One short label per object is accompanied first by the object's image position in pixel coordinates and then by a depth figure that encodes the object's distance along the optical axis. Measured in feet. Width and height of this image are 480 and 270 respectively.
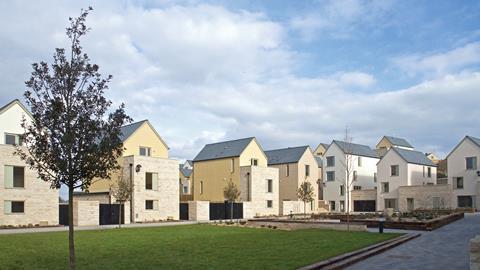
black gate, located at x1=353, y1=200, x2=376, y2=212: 219.00
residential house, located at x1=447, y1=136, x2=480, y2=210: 190.70
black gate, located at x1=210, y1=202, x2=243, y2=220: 156.87
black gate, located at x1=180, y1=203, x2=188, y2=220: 156.35
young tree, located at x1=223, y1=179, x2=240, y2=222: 147.40
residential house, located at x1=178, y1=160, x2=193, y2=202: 257.34
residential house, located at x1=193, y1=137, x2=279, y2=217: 179.42
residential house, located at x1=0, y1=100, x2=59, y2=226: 111.75
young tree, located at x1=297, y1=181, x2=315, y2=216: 163.22
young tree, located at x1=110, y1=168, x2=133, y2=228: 111.75
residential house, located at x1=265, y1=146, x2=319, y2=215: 212.02
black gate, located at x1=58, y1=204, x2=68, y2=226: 125.80
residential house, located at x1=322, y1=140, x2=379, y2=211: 224.12
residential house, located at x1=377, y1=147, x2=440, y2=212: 192.03
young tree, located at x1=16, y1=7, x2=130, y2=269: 31.17
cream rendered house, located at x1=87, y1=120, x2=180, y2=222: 140.97
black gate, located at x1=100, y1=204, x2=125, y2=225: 124.16
